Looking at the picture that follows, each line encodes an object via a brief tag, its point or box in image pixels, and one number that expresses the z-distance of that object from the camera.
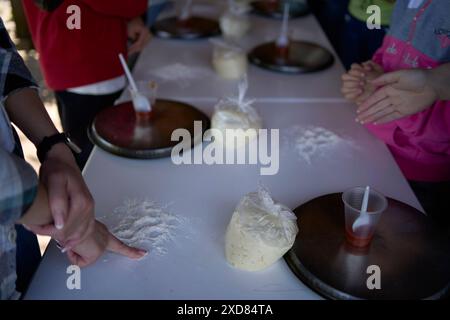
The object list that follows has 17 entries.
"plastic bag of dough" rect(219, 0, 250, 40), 1.95
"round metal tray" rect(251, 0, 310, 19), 2.28
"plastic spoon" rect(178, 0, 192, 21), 2.10
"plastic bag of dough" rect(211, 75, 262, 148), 1.23
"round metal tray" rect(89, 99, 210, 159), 1.16
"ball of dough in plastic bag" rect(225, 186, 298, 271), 0.80
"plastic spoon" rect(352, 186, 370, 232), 0.83
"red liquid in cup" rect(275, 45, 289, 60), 1.76
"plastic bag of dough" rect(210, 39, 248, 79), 1.61
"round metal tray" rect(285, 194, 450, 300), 0.77
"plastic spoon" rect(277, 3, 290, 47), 1.74
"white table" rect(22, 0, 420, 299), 0.80
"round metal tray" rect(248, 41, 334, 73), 1.68
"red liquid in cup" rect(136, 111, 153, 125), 1.29
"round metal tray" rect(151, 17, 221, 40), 1.98
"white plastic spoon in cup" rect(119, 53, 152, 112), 1.28
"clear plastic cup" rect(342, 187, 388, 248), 0.84
